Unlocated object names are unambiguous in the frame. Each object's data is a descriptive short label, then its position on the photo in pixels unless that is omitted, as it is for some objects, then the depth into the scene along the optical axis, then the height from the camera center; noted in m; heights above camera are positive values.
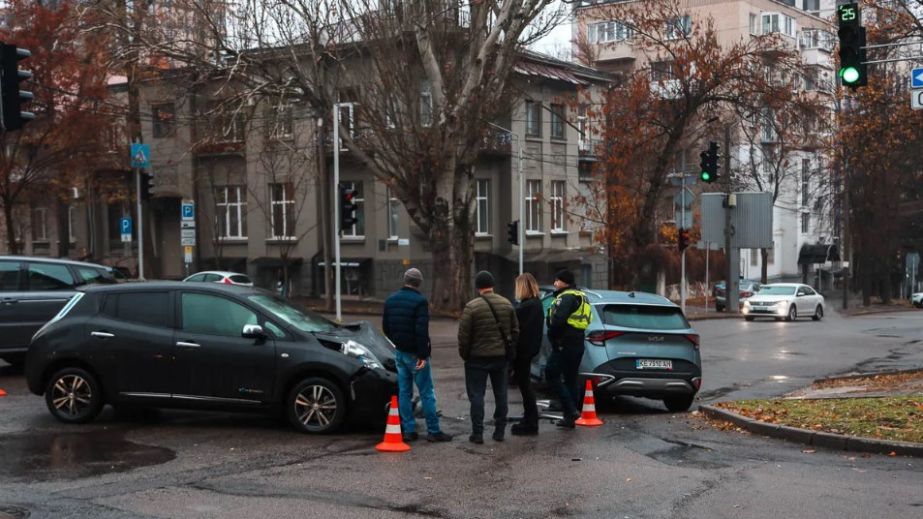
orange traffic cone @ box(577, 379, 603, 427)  12.12 -1.85
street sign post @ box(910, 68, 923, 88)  15.67 +2.66
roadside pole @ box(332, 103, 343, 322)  29.23 +2.64
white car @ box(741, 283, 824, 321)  38.66 -1.90
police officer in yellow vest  11.55 -0.96
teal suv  13.05 -1.22
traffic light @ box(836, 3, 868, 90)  15.01 +2.98
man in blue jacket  10.25 -0.86
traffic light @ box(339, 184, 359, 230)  29.00 +1.57
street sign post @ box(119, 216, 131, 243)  37.25 +1.33
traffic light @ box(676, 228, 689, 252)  34.84 +0.51
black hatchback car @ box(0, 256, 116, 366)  15.84 -0.41
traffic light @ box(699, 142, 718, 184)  31.08 +2.75
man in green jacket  10.39 -0.84
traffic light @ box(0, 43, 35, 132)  12.34 +2.14
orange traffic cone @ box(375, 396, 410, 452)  10.04 -1.73
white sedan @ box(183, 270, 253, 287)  34.44 -0.47
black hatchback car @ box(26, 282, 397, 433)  10.83 -1.02
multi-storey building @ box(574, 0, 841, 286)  67.88 +6.23
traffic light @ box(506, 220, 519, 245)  36.38 +0.92
